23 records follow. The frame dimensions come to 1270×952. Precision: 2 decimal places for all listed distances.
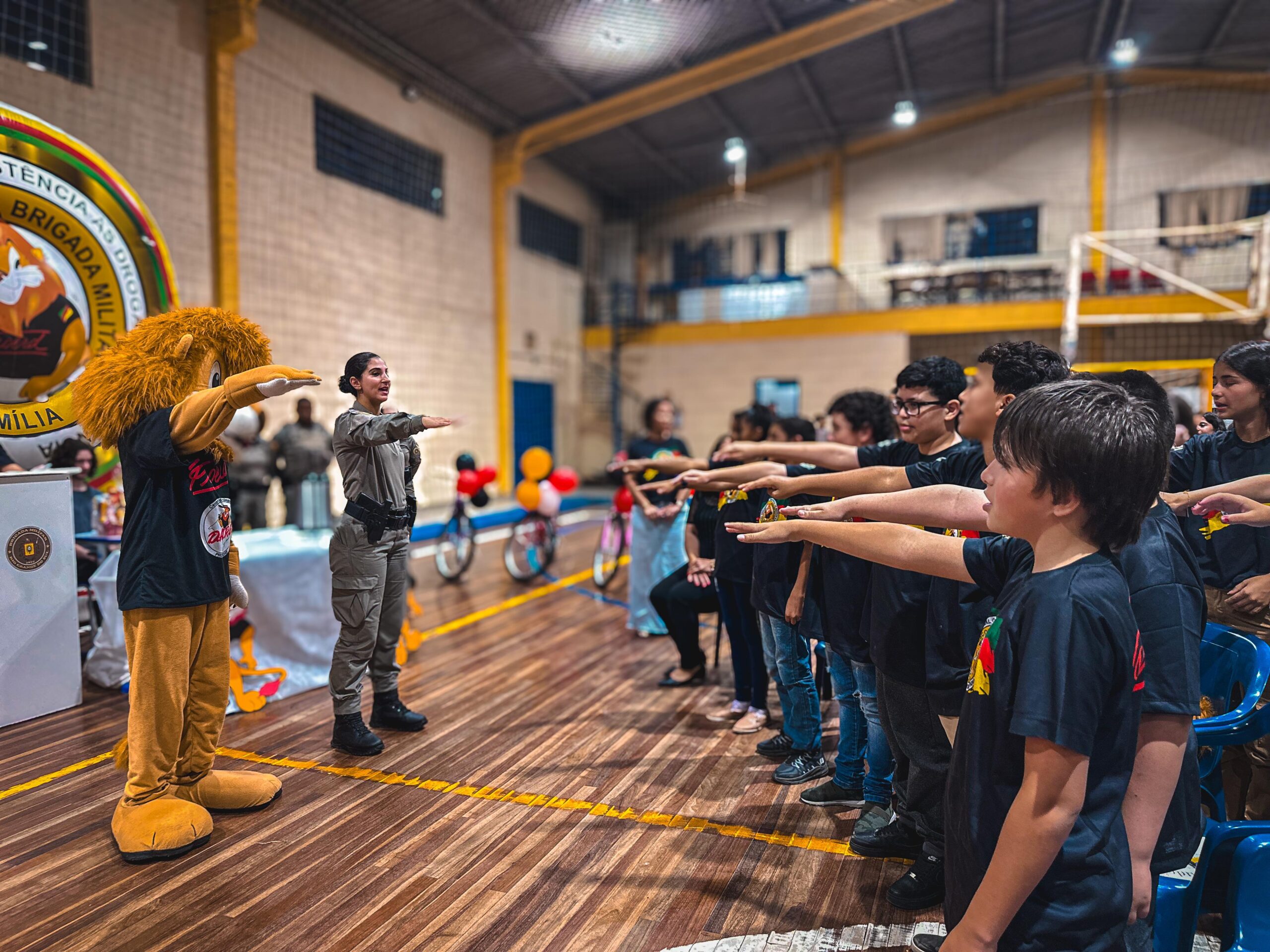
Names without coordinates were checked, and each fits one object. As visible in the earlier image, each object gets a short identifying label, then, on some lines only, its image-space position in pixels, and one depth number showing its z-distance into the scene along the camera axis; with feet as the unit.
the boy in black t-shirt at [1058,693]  3.66
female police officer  10.85
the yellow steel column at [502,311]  42.68
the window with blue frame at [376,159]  32.30
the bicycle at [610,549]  21.85
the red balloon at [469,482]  20.61
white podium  11.77
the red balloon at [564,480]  23.25
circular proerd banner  12.76
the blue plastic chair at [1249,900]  4.88
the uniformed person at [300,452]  25.32
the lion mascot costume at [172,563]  8.36
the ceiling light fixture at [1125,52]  39.19
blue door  46.21
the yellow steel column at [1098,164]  45.24
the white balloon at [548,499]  22.27
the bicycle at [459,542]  22.27
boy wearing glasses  7.42
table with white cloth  13.25
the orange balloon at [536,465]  22.07
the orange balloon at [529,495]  22.12
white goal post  35.27
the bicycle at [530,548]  22.71
